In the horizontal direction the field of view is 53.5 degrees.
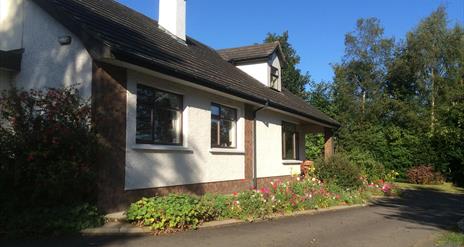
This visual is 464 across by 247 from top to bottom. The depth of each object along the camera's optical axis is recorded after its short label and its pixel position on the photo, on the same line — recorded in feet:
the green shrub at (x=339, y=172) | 54.95
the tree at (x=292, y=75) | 146.30
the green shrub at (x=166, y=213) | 27.78
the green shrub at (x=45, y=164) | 26.45
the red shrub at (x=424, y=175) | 87.22
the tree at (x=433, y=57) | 121.80
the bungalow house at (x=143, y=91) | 32.17
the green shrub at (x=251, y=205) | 33.60
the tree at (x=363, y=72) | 131.13
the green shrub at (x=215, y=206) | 30.96
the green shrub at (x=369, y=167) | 64.52
